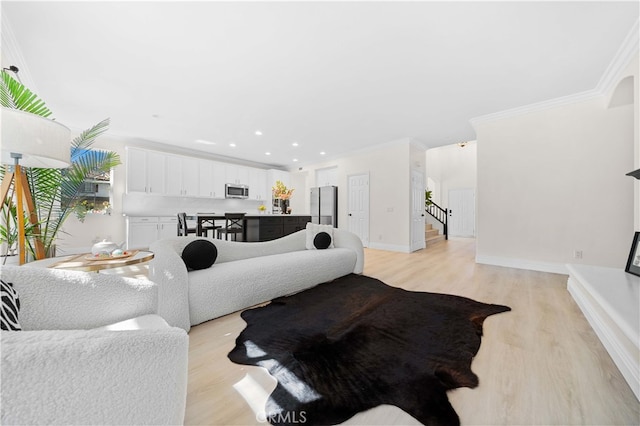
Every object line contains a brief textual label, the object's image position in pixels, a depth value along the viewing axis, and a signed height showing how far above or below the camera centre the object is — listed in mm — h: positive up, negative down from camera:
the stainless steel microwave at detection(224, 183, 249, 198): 6941 +659
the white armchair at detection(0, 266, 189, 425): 512 -397
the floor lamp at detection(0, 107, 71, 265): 1508 +419
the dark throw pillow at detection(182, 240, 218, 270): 2080 -367
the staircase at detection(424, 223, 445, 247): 6956 -669
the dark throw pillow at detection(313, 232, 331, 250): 3340 -383
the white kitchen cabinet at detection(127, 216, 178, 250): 5342 -396
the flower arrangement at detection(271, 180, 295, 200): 5290 +465
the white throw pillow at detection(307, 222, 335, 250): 3355 -283
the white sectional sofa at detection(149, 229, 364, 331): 1770 -576
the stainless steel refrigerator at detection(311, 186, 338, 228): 7152 +261
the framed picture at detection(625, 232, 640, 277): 2082 -382
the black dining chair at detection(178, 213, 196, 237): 4363 -264
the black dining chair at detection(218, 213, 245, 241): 4590 -297
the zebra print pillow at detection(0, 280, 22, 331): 719 -309
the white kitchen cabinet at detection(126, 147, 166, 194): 5379 +959
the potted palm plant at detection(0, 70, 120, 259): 1902 +314
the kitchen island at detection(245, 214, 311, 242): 5004 -289
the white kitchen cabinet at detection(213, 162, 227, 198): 6783 +956
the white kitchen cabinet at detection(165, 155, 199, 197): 5949 +941
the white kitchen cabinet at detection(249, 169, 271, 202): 7617 +881
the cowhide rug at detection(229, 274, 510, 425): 1150 -901
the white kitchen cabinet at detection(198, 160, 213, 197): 6487 +953
